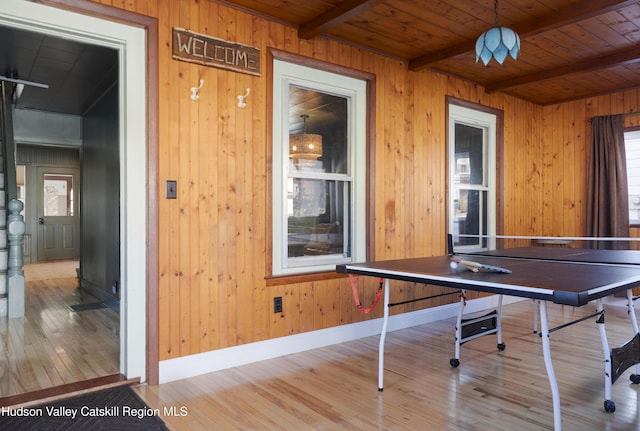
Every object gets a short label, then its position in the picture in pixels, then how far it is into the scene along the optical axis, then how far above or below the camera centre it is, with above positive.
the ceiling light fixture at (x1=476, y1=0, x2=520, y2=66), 2.37 +0.91
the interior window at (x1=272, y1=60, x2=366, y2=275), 3.47 +0.37
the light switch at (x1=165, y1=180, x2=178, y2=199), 2.87 +0.15
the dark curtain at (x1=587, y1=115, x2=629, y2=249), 5.42 +0.36
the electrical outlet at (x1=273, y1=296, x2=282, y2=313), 3.38 -0.70
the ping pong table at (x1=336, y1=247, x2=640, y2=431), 1.85 -0.32
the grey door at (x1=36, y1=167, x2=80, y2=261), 9.69 -0.02
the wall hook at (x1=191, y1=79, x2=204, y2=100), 2.97 +0.80
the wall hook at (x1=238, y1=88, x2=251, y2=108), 3.19 +0.81
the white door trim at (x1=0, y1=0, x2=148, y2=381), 2.76 +0.13
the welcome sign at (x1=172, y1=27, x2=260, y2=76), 2.92 +1.11
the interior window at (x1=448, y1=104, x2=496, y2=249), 4.91 +0.42
